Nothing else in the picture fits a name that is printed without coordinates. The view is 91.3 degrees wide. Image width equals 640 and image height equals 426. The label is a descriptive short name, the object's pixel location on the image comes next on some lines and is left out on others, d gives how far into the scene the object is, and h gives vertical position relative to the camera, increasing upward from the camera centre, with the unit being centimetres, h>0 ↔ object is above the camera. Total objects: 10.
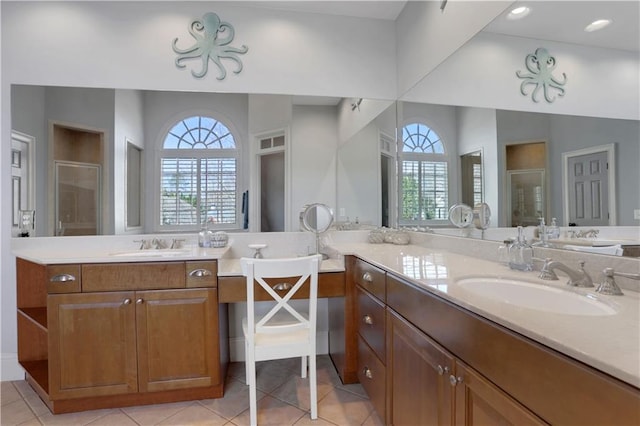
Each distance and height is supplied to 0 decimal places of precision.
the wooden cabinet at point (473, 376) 57 -41
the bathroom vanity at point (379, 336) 63 -44
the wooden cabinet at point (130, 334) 180 -70
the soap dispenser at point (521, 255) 128 -18
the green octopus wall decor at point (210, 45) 238 +130
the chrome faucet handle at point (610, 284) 91 -22
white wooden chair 163 -64
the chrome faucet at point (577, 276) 101 -21
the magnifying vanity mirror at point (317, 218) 247 -3
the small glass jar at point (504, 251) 139 -18
